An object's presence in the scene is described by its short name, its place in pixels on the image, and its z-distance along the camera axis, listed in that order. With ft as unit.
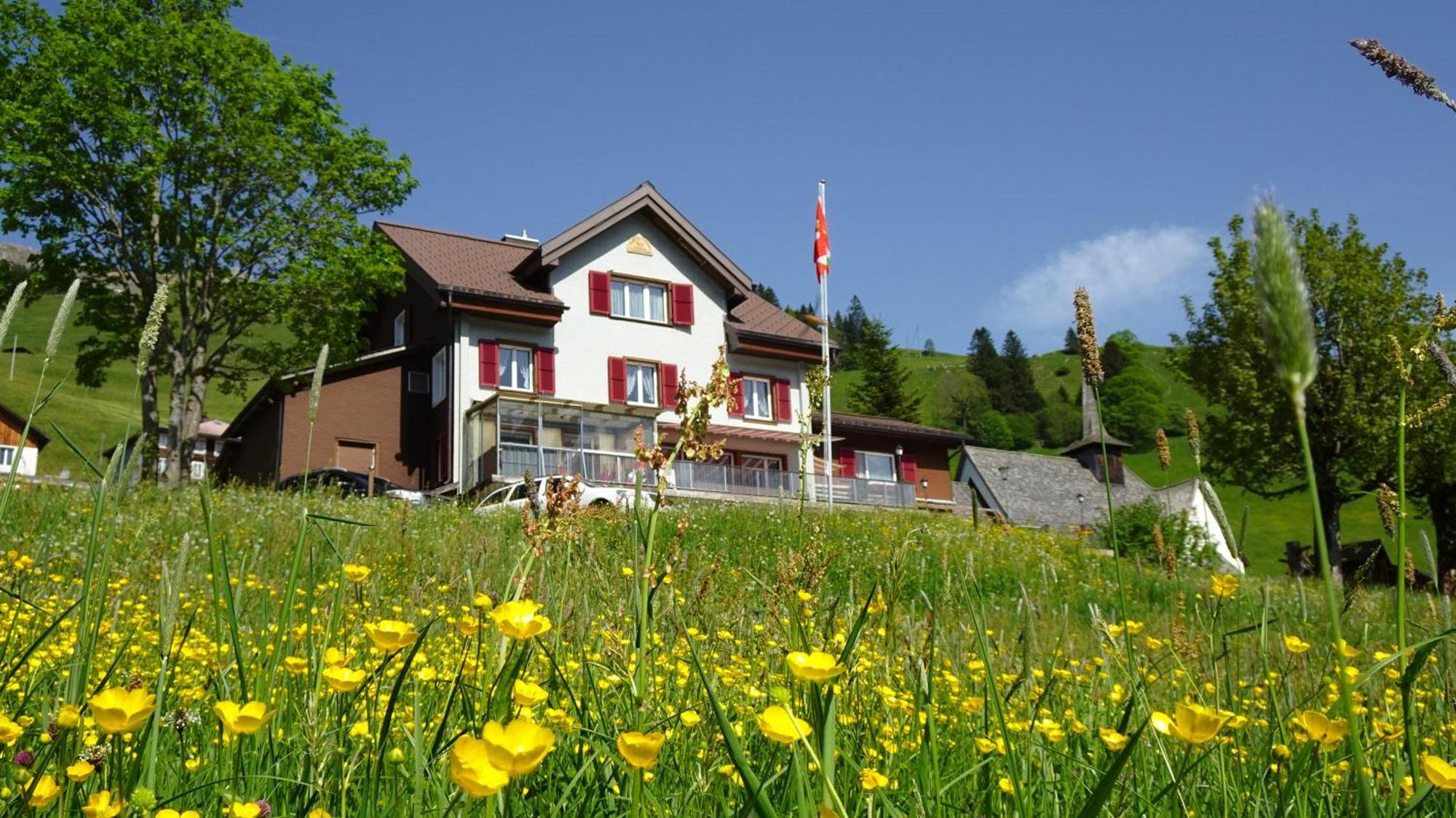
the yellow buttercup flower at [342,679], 4.31
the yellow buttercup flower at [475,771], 2.95
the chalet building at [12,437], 166.09
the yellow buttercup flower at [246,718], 4.13
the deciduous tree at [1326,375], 100.58
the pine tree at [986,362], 458.91
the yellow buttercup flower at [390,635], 4.77
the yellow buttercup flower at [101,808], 4.11
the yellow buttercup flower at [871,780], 4.98
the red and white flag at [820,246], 99.71
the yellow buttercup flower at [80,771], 4.75
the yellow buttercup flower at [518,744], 2.98
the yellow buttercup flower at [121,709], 3.91
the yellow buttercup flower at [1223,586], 8.05
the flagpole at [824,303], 96.99
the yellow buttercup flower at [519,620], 4.24
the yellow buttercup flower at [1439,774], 3.94
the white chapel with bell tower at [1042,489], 157.28
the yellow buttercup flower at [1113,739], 5.88
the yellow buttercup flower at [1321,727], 5.05
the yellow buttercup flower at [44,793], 4.59
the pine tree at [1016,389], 444.96
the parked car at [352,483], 75.20
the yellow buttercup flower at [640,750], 3.51
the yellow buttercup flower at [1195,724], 3.84
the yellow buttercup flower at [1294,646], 8.08
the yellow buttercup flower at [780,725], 3.43
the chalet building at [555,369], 100.78
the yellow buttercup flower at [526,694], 4.39
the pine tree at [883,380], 229.86
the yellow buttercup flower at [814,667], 3.68
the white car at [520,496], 55.92
